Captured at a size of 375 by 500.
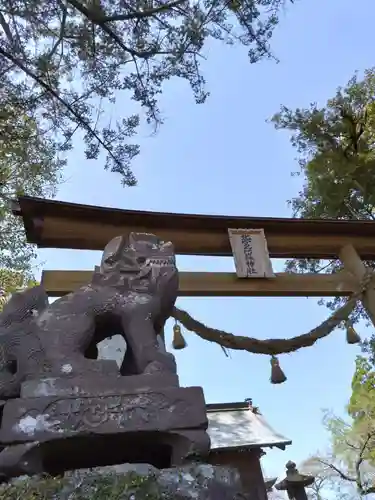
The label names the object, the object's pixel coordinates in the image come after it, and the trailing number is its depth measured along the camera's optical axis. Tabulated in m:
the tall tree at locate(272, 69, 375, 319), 10.51
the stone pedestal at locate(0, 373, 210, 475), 1.78
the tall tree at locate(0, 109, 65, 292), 6.10
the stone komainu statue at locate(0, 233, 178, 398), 2.09
